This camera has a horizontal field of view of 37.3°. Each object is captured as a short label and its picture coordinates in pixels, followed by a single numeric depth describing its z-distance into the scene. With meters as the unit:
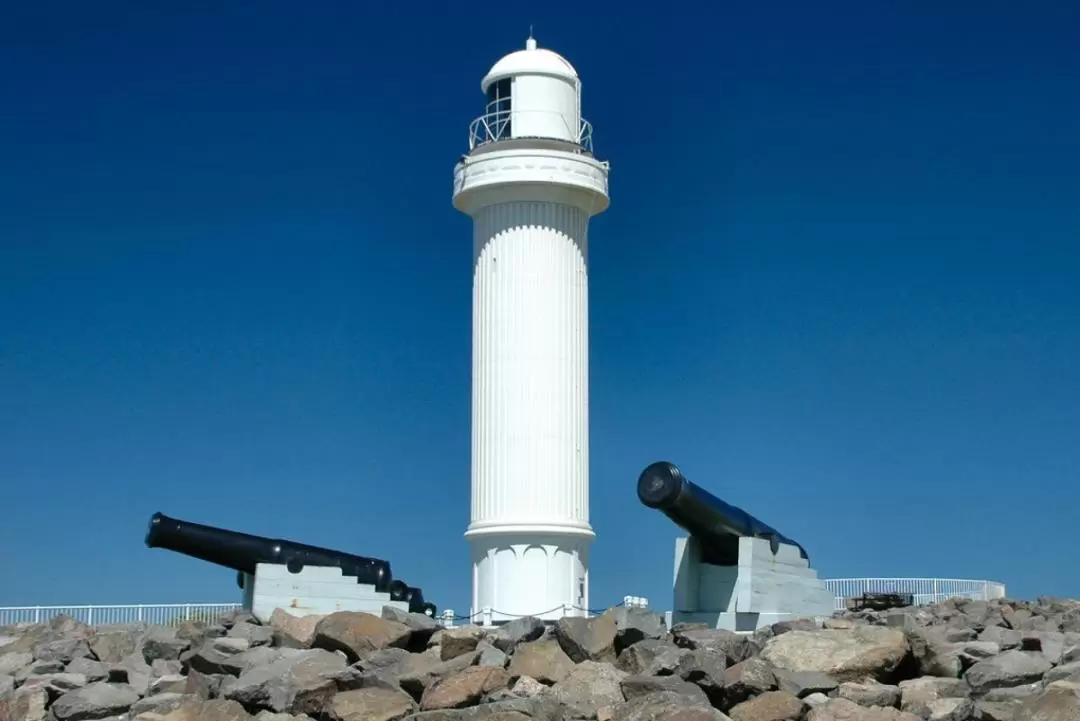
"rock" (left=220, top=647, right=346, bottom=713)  15.66
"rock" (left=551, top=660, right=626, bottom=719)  15.16
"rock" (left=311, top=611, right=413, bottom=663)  17.38
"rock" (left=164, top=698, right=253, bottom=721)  15.55
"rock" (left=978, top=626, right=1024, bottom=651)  17.34
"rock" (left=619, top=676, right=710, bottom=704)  14.91
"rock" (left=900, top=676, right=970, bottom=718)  14.79
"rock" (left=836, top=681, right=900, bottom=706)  14.80
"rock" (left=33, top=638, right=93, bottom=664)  19.55
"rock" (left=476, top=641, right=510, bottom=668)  16.52
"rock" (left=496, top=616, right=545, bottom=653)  17.46
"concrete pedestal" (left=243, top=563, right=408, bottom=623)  25.88
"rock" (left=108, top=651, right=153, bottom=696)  17.50
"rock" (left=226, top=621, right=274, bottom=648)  19.03
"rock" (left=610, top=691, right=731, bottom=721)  14.05
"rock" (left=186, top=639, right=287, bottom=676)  17.25
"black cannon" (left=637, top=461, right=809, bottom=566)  23.69
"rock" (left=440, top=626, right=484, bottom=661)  17.30
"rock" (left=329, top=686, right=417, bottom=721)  15.22
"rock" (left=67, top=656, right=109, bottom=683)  18.25
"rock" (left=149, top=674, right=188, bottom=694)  16.91
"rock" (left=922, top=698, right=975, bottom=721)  14.29
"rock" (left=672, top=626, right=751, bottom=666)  16.33
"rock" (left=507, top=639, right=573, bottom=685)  16.19
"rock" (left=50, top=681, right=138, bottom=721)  16.69
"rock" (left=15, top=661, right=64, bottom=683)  18.53
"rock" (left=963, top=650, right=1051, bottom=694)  15.23
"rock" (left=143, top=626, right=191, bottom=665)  18.80
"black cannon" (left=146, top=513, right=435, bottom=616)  26.00
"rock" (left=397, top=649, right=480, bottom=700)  15.85
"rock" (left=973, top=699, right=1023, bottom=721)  13.81
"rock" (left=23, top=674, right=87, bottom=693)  17.59
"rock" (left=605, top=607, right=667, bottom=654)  17.17
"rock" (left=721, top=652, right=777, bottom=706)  15.08
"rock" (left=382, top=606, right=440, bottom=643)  17.89
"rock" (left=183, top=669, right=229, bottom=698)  16.48
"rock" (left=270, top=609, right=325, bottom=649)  18.38
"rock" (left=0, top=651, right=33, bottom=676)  19.30
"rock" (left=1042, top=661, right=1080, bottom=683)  14.74
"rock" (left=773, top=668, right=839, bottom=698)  15.08
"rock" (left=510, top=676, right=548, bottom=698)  15.56
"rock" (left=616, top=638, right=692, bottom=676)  15.89
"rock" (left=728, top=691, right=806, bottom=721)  14.53
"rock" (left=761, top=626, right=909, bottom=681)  15.73
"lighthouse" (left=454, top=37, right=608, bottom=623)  27.88
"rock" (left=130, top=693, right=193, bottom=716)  16.09
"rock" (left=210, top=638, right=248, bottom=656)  18.27
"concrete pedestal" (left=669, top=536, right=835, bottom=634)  24.34
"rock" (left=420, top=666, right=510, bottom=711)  15.31
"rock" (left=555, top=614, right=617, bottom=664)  16.77
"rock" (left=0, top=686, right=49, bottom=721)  17.16
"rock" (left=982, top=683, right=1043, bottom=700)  14.86
